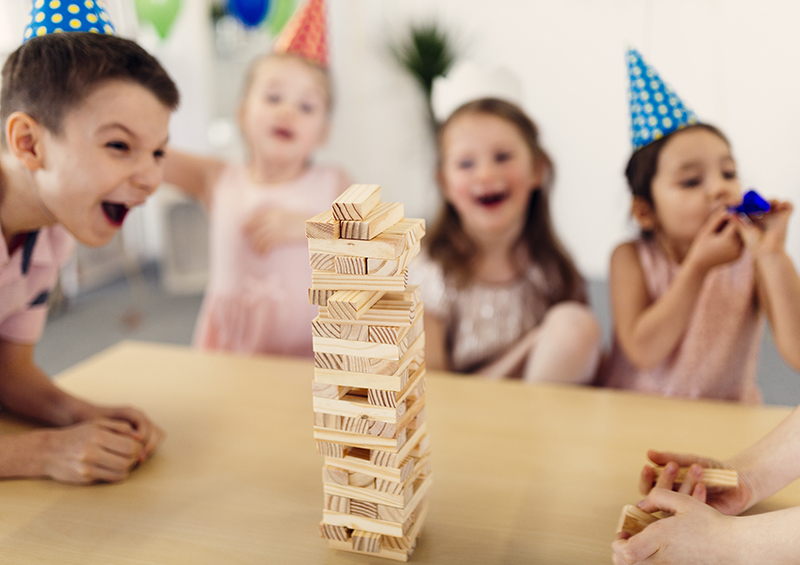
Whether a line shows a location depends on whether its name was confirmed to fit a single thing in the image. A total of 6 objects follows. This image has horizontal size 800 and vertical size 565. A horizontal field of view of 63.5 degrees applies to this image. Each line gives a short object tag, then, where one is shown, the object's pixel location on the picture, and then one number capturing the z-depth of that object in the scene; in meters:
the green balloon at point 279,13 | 2.04
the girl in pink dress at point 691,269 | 1.06
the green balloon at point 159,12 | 2.02
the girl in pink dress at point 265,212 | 1.60
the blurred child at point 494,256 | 1.32
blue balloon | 2.06
